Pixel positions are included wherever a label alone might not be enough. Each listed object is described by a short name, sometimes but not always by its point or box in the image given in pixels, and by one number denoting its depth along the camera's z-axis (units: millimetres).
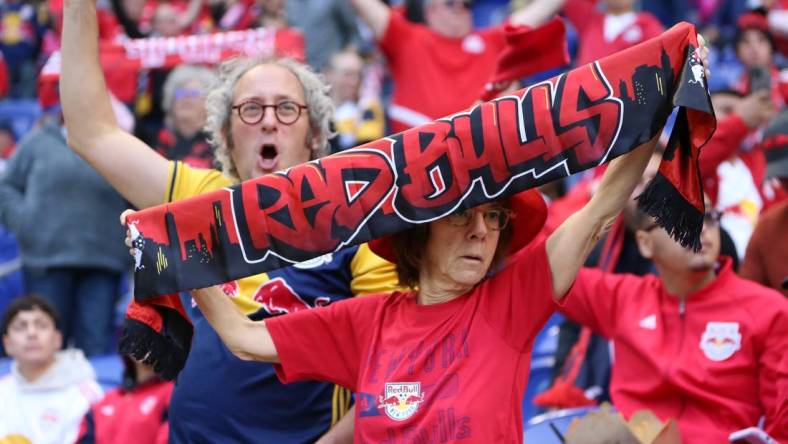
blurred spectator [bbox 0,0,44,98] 24609
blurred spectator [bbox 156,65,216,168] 15086
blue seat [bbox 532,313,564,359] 12945
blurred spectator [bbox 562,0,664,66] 15883
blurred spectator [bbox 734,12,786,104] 16125
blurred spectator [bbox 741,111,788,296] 9203
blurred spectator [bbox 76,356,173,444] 11477
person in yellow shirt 7195
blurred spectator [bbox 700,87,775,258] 10742
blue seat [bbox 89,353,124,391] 13125
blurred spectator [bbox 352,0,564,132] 14914
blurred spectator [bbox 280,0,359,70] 20828
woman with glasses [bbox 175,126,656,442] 6195
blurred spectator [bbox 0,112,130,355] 15258
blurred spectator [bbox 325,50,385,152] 17906
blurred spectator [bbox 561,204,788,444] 8133
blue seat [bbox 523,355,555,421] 12359
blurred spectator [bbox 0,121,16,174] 21141
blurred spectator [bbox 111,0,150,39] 20031
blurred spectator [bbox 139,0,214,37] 19703
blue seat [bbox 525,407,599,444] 8648
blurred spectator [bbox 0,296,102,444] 11891
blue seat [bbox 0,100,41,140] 21906
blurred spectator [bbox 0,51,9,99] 23928
